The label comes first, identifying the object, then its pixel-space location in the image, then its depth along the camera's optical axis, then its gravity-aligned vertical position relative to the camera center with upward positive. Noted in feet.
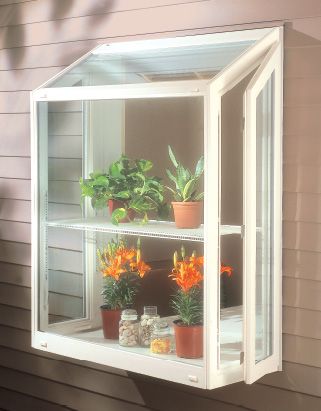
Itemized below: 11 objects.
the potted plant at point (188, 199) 9.62 -0.23
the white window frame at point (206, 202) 8.72 -0.21
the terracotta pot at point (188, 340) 9.18 -1.84
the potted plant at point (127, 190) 10.30 -0.13
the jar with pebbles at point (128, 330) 9.95 -1.86
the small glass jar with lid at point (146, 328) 9.90 -1.82
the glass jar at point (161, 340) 9.57 -1.90
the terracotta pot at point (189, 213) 9.61 -0.40
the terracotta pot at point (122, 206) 10.43 -0.38
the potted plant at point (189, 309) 9.20 -1.51
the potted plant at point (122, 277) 10.54 -1.27
